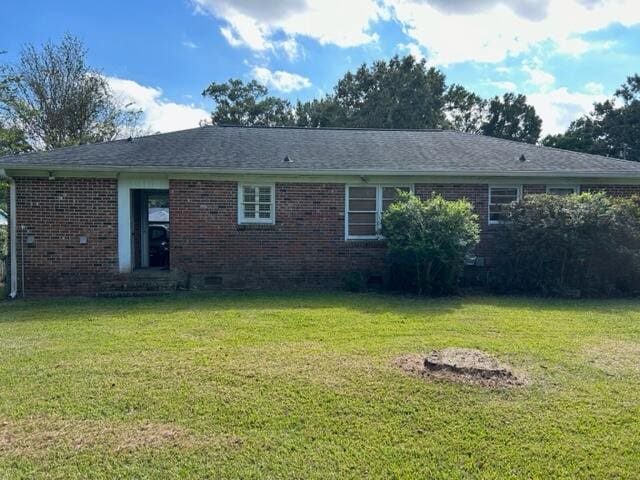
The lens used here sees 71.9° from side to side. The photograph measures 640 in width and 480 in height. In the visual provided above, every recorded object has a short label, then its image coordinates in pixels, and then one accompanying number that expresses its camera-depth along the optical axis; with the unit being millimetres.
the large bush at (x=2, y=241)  15739
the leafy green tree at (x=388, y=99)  32438
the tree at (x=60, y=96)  22109
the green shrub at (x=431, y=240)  9477
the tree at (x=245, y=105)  38375
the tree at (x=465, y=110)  37812
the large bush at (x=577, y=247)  9664
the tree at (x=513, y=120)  37562
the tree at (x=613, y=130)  30000
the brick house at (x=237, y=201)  9906
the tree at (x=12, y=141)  17175
